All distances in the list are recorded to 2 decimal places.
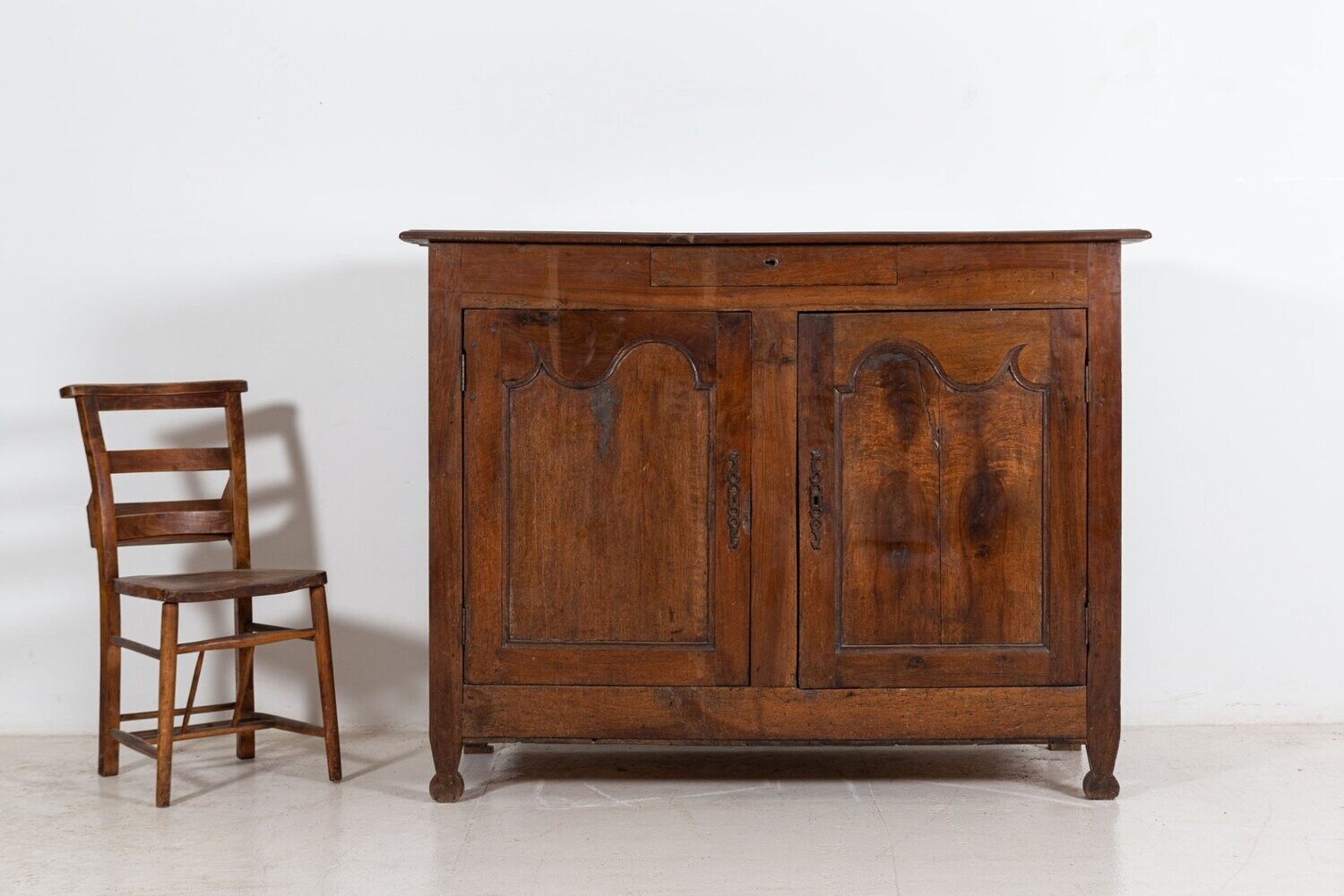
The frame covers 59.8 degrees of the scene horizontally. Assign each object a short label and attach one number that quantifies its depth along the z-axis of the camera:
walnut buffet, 2.62
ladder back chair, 2.64
